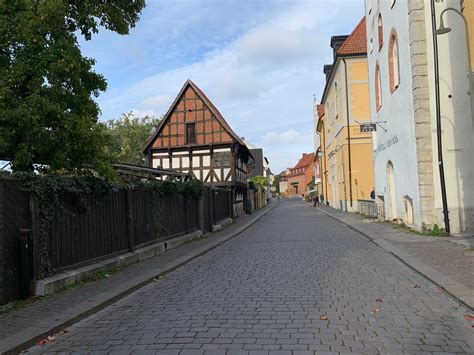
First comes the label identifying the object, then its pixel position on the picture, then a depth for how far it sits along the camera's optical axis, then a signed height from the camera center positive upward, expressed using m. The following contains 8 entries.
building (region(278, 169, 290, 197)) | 156.38 +2.75
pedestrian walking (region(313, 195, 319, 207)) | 52.26 -1.04
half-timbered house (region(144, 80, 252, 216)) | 32.56 +3.88
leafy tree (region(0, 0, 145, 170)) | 8.02 +2.08
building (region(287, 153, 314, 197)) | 136.75 +4.95
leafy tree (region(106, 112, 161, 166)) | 57.00 +8.36
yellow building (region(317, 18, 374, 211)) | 31.52 +5.07
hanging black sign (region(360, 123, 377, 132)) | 19.67 +2.66
